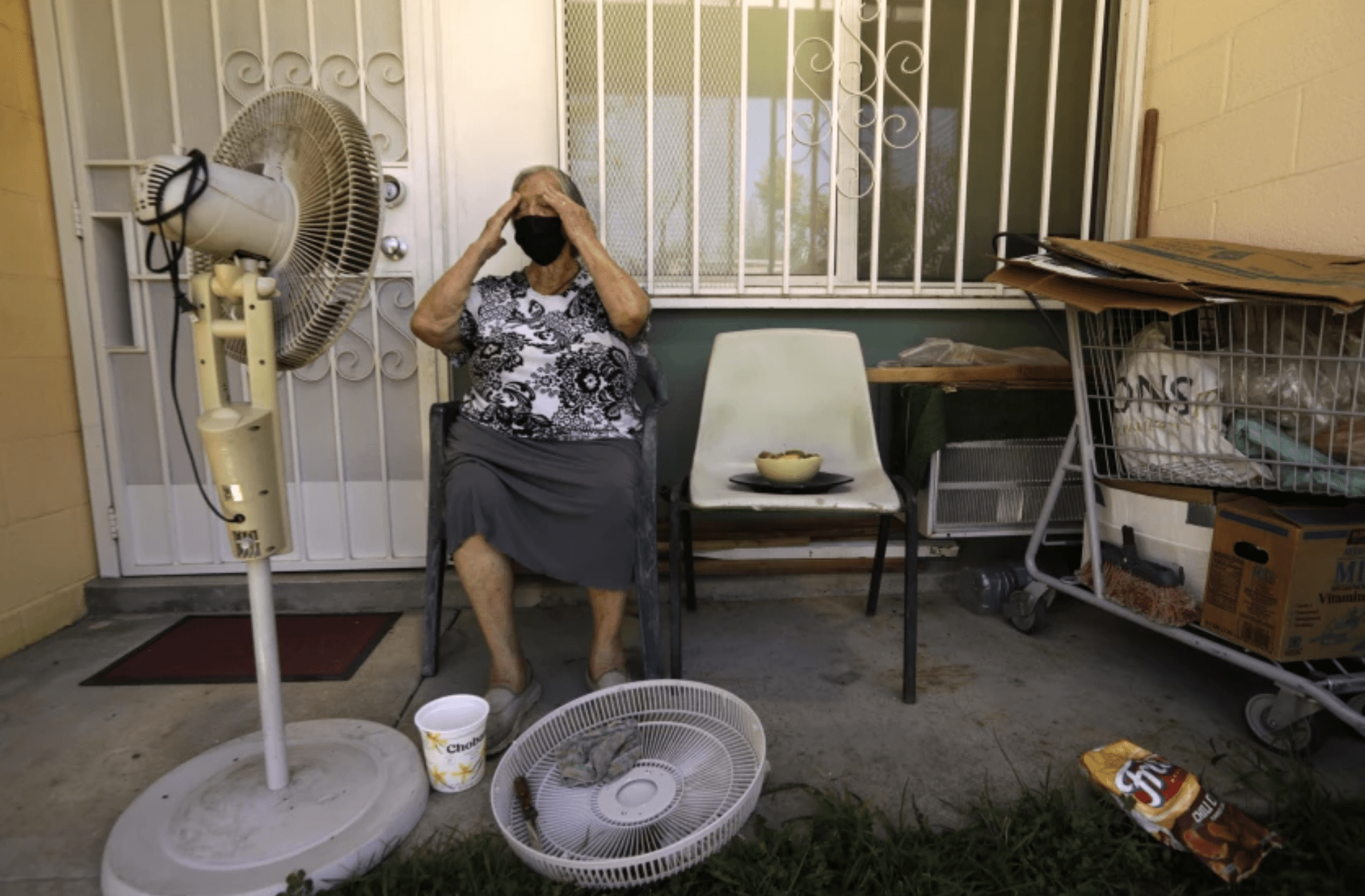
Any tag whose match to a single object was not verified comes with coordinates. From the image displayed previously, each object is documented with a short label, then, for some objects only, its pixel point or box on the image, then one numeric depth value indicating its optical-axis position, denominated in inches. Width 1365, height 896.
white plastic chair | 85.7
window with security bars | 92.4
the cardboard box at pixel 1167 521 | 66.9
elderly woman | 70.0
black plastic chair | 69.3
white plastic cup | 56.5
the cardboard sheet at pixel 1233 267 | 54.1
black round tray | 72.2
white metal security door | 88.9
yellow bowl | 73.2
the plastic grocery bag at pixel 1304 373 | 56.8
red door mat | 78.4
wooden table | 86.8
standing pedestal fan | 44.7
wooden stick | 94.7
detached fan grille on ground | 46.0
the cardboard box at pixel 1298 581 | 58.4
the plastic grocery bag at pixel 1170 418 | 63.4
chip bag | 47.6
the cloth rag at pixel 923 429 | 85.7
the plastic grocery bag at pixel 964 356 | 92.6
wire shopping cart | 57.6
